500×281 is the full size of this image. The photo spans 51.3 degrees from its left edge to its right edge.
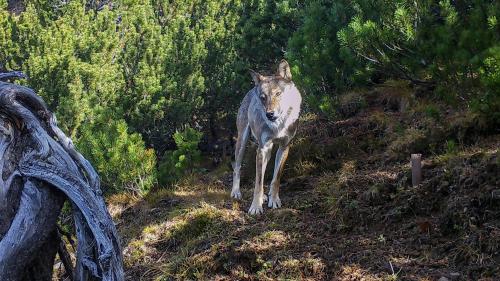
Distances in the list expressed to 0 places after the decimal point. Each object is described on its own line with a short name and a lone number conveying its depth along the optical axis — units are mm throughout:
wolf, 6328
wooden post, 5477
